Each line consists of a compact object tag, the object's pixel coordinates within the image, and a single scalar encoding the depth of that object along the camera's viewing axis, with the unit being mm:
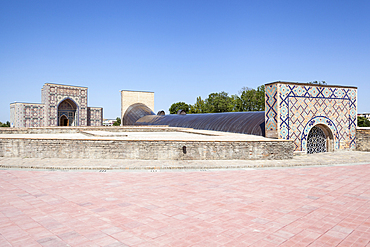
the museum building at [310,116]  12203
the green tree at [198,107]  62531
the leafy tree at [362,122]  52419
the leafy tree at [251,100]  55781
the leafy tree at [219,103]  57938
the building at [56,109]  37750
